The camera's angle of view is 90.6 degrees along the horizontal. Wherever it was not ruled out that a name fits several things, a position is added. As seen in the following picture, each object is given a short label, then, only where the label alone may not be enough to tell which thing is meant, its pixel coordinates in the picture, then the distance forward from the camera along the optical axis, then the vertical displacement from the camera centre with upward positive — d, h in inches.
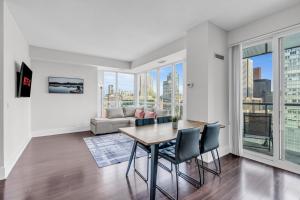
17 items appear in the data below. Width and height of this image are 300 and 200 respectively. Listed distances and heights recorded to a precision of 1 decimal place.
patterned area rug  118.9 -46.6
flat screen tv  113.9 +14.8
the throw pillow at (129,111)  240.4 -18.1
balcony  102.4 -23.2
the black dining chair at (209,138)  87.1 -22.9
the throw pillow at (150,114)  203.8 -20.0
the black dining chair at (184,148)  72.0 -24.2
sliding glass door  101.7 +1.6
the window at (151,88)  240.8 +20.1
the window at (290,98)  100.4 +1.6
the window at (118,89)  254.8 +18.7
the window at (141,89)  268.1 +19.9
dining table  69.2 -18.3
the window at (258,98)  117.2 +1.8
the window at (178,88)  190.7 +15.7
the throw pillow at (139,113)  223.5 -20.6
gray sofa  194.7 -27.8
